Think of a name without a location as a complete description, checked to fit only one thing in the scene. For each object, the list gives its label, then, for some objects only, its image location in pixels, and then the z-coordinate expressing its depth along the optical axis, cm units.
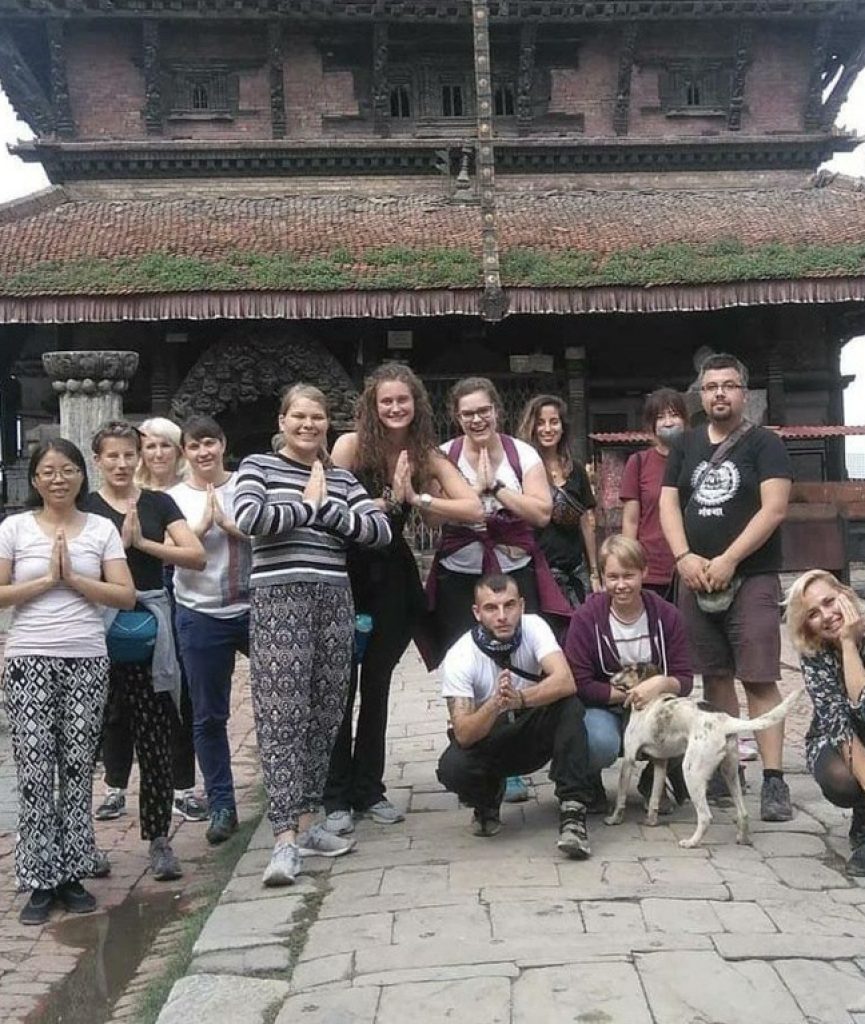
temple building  1366
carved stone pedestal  912
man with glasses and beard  478
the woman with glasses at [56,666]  419
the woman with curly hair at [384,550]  458
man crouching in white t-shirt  438
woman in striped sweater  421
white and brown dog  436
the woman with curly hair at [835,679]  408
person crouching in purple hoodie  470
